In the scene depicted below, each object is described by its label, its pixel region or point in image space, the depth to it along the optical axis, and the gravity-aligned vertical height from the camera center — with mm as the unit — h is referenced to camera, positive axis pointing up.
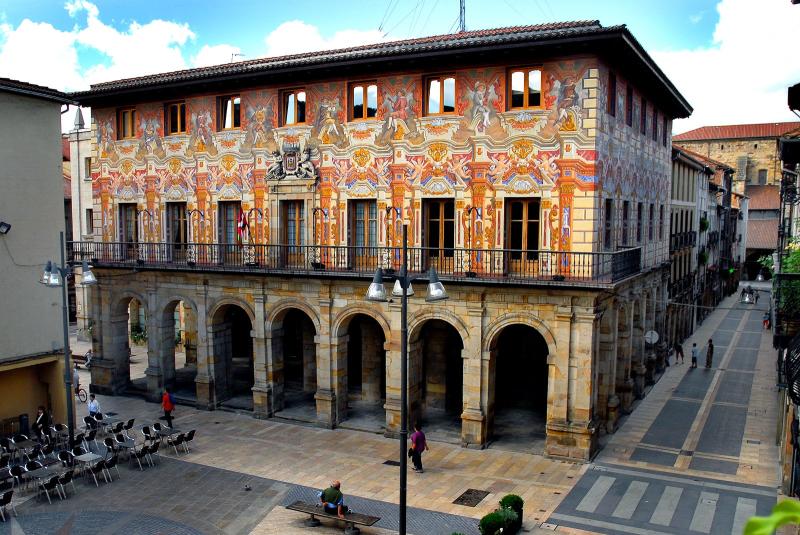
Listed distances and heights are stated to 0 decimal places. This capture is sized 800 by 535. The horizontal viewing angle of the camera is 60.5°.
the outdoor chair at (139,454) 21692 -7353
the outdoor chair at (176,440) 22969 -7323
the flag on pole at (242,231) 26734 -371
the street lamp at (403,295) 13828 -1479
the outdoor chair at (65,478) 19359 -7259
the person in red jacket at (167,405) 25619 -6865
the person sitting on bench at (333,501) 17344 -7065
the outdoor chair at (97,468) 20391 -7354
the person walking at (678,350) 38809 -7153
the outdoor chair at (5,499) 17594 -7119
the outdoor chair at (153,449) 21819 -7251
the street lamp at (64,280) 19359 -1706
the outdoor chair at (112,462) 20578 -7221
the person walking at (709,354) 37000 -7043
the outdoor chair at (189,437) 23031 -7213
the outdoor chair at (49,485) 18750 -7215
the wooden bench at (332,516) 16969 -7375
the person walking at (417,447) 21266 -6965
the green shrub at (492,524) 16188 -7106
